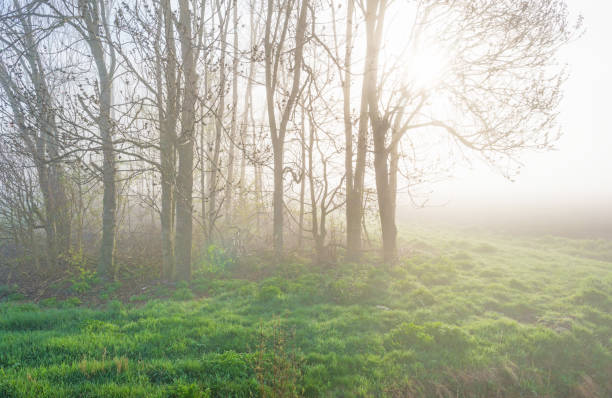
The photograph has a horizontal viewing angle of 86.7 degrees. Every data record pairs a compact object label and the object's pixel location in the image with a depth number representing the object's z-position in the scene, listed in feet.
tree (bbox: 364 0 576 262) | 30.17
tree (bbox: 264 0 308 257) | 31.32
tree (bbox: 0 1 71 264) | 32.24
